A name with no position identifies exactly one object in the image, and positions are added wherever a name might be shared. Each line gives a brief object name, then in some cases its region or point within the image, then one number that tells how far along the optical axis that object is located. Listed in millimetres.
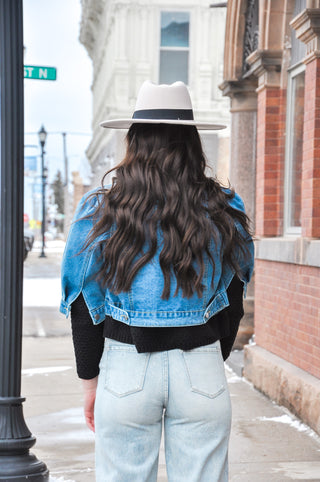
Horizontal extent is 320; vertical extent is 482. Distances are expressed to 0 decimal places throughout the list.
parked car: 43219
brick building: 6836
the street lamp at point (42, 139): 39938
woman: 2725
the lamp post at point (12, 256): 4859
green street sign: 7367
